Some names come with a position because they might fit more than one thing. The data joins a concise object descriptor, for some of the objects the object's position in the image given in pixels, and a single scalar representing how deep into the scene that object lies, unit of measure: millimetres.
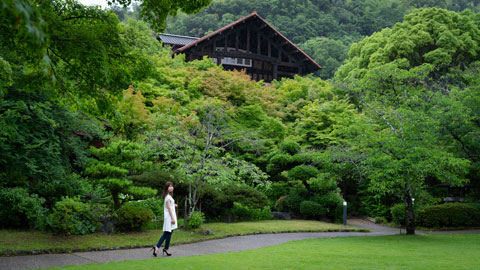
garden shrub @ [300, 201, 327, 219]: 18031
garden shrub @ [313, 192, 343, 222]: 18266
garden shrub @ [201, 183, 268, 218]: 15629
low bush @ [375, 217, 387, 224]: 20431
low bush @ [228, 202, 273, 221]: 16856
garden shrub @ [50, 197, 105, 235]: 9484
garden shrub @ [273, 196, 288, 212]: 19172
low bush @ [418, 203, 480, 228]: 18062
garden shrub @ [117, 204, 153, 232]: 10953
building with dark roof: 33906
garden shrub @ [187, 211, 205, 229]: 12552
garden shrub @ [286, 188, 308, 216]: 18719
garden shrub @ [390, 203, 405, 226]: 18031
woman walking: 8594
